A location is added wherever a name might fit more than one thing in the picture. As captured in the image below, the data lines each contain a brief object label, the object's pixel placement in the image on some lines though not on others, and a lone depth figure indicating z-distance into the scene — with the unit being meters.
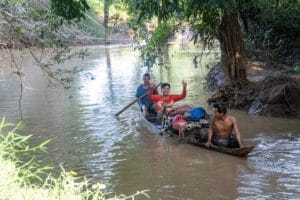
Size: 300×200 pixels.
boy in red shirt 12.34
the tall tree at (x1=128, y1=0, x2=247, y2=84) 14.13
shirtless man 9.66
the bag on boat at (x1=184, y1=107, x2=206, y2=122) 10.98
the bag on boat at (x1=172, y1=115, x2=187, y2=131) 10.94
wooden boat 9.38
